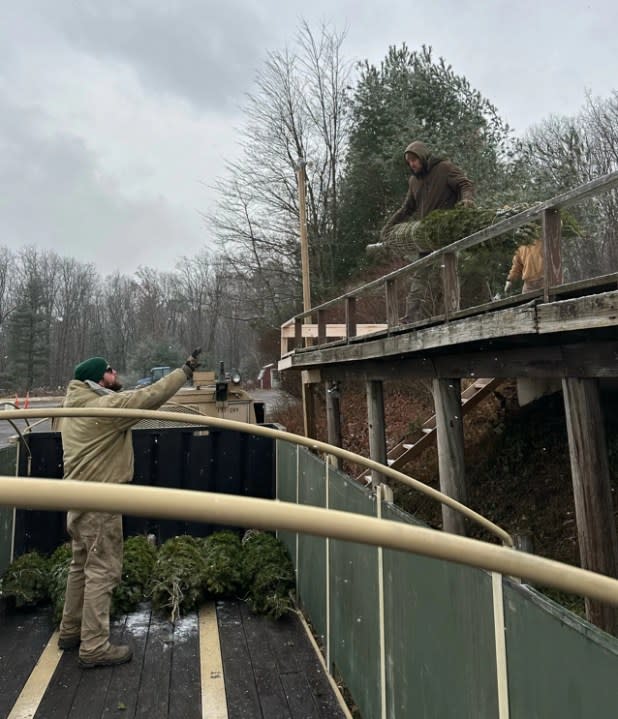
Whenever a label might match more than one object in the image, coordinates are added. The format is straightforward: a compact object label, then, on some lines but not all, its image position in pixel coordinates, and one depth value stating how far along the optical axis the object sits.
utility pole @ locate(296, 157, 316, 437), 13.37
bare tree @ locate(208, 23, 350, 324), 23.66
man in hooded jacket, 6.53
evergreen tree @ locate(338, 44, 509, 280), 17.50
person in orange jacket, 4.44
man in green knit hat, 4.07
